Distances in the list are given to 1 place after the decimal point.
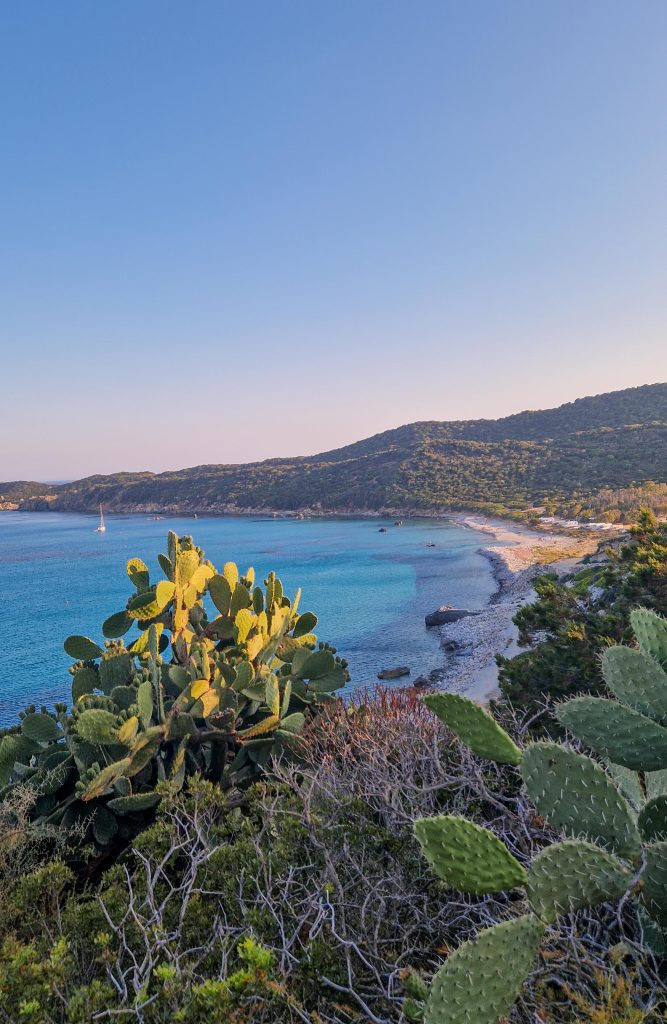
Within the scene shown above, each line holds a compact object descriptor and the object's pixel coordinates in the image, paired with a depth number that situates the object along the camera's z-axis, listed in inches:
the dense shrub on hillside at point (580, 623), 269.1
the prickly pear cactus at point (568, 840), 67.3
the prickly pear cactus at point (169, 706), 179.2
